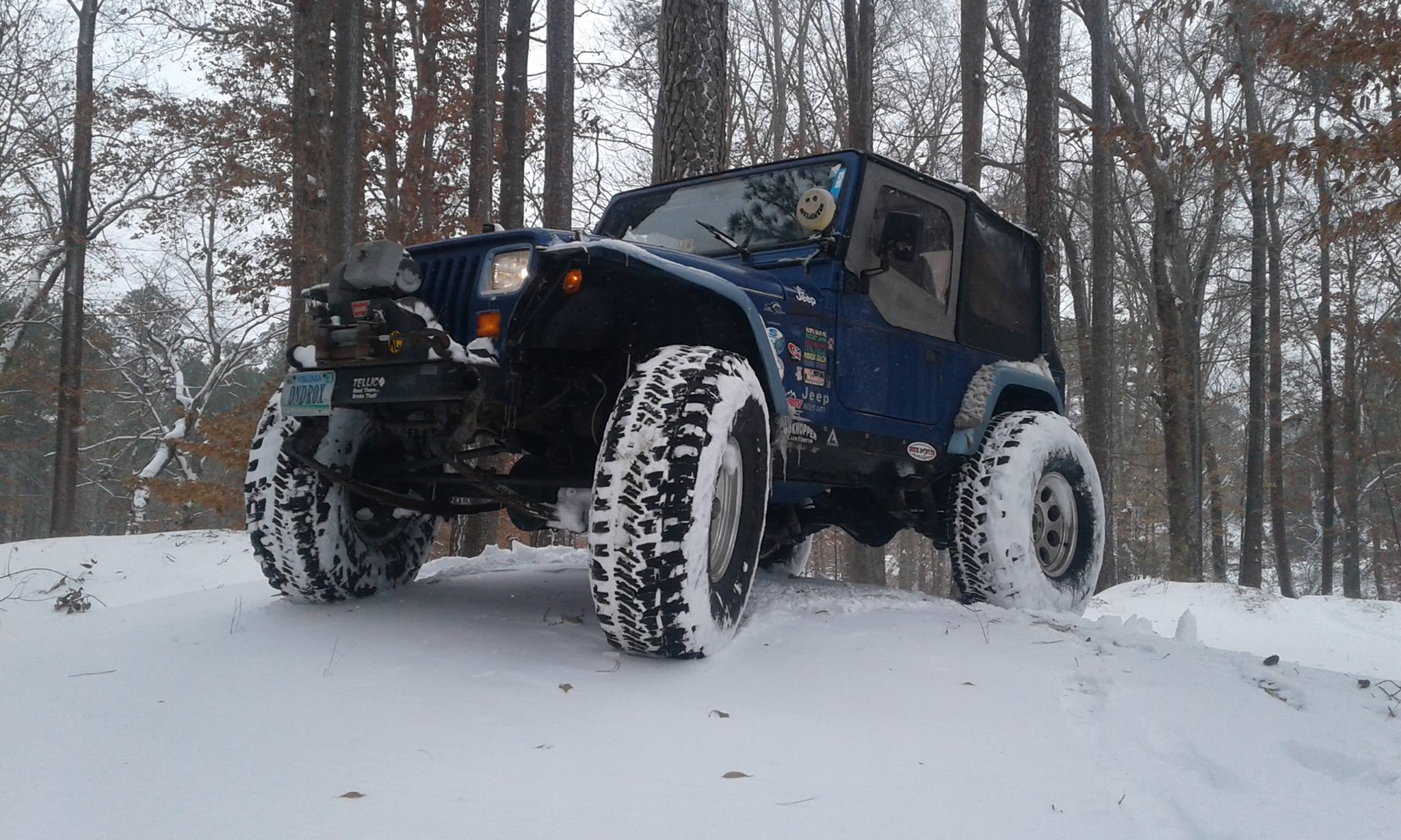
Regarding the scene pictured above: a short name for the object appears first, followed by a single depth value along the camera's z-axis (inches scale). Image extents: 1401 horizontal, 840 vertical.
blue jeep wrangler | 122.3
